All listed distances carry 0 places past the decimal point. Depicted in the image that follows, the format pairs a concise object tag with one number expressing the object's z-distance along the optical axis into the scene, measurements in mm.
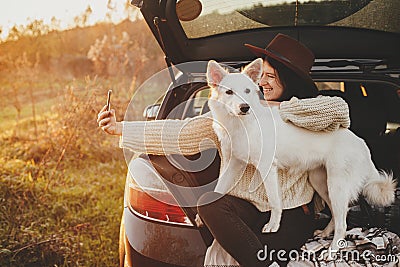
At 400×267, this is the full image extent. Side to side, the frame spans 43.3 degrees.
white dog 1889
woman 1846
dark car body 2074
